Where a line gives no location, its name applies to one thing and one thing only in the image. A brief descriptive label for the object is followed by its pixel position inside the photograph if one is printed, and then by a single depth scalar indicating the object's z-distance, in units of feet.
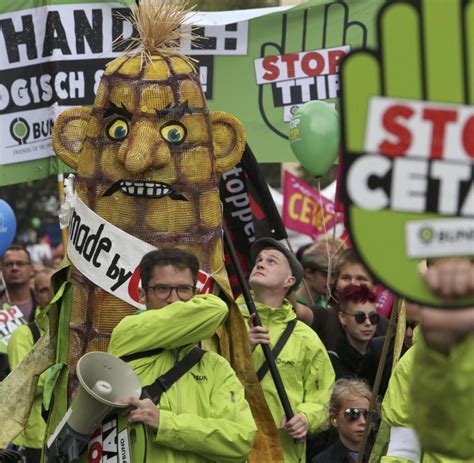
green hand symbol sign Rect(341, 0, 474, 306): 18.70
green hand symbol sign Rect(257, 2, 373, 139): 62.64
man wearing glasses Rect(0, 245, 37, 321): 64.95
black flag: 52.80
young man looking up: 44.88
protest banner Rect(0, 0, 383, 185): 60.64
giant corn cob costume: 42.04
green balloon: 52.90
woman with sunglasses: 48.83
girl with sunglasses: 42.91
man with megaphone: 34.32
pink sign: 87.45
